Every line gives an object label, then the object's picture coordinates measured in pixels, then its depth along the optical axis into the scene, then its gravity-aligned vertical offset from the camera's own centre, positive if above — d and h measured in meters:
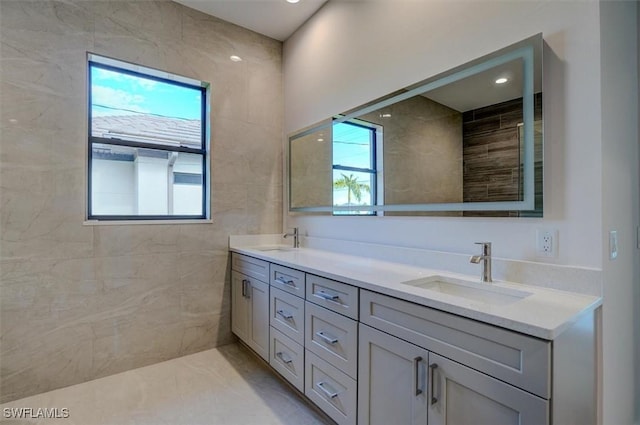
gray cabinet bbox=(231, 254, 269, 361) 2.42 -0.73
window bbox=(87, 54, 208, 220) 2.51 +0.59
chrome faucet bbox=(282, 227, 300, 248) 3.06 -0.24
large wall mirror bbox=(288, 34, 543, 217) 1.49 +0.40
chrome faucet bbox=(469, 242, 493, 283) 1.54 -0.23
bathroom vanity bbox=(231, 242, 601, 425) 1.02 -0.53
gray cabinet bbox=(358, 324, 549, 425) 1.04 -0.67
